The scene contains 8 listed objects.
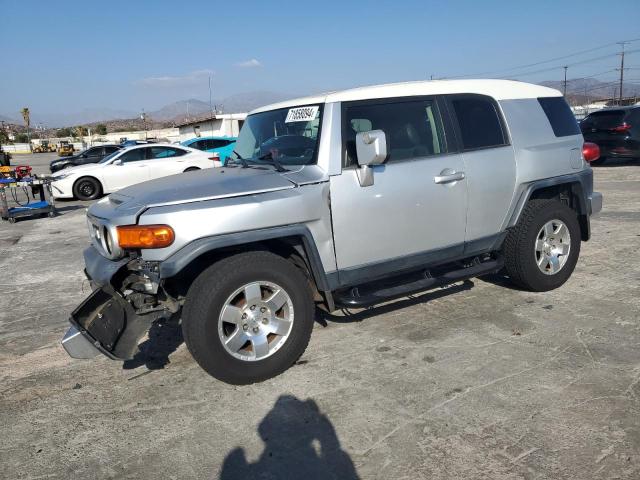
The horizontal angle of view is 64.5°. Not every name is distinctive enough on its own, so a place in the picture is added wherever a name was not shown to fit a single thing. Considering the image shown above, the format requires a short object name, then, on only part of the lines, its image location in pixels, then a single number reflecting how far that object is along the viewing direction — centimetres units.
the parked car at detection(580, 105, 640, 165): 1355
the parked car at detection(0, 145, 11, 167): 1912
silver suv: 326
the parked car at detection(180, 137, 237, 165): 1811
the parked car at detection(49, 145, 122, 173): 2150
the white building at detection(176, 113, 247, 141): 3906
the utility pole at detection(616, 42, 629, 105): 7072
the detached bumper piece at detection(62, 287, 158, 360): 323
